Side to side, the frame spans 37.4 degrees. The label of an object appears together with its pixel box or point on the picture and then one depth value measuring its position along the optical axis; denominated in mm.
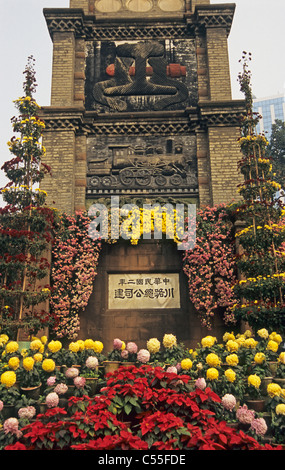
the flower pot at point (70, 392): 5746
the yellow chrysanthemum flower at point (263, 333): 7133
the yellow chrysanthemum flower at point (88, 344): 6692
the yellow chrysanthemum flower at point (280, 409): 5039
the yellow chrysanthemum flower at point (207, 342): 6508
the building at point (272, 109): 129750
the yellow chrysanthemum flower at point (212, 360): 5820
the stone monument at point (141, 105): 15352
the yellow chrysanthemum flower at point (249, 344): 6812
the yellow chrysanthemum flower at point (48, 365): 5879
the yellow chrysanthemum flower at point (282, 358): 6117
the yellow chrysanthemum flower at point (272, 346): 6637
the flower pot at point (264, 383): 5918
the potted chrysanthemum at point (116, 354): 6373
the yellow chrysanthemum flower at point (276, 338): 7018
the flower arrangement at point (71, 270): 11758
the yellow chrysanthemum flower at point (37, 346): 6512
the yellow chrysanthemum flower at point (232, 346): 6348
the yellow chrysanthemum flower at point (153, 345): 6455
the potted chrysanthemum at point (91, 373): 5875
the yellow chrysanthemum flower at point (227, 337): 7551
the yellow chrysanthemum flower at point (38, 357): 6267
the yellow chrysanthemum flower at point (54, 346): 6492
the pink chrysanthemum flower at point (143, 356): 6055
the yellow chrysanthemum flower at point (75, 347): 6512
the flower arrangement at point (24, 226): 9461
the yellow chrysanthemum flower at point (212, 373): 5570
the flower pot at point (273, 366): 6328
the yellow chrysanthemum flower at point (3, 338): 7360
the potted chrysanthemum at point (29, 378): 5730
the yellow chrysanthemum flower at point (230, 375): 5555
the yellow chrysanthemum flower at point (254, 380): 5566
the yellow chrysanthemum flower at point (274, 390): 5414
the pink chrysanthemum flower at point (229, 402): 5094
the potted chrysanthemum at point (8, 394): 5441
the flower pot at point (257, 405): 5574
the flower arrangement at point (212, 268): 11719
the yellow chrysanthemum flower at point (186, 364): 5883
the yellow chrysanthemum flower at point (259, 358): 6191
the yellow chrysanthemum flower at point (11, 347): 6512
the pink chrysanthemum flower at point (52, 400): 5137
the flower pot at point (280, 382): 5828
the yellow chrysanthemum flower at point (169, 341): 6570
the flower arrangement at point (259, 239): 8773
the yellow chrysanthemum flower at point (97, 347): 6660
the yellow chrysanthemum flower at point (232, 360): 6004
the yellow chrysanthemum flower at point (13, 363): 5895
